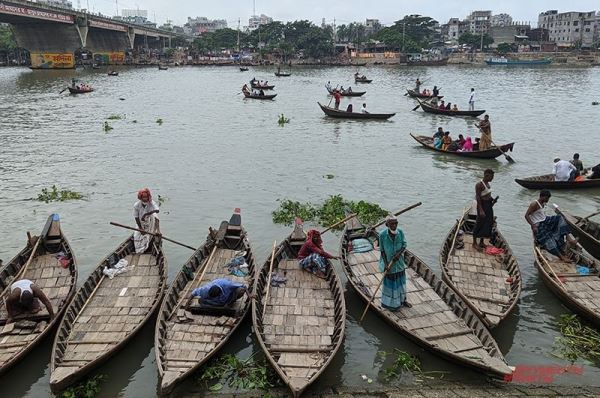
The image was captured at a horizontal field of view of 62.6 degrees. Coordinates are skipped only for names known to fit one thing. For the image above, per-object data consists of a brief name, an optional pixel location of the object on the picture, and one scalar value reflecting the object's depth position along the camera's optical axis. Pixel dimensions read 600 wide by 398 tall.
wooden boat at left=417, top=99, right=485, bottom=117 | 33.97
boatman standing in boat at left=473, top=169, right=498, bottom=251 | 10.93
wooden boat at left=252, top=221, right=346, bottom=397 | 7.33
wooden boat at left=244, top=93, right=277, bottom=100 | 43.47
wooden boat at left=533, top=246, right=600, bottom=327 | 8.96
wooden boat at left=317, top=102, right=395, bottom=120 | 32.09
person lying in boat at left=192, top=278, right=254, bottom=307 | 8.65
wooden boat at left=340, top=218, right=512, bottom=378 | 7.44
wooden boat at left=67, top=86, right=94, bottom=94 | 47.53
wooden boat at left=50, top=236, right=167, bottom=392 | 7.38
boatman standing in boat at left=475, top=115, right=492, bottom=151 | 21.05
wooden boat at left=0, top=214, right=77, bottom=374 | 7.89
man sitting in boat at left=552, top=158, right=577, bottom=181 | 16.78
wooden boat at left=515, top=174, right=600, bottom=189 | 16.86
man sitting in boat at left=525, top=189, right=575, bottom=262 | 10.78
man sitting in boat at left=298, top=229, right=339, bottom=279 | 10.24
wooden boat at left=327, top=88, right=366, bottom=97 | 46.25
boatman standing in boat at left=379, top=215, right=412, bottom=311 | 8.35
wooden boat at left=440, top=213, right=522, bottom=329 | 8.87
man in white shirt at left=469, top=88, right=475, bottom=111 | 34.47
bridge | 71.81
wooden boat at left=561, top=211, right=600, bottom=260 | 11.47
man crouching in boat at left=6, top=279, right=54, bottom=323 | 8.34
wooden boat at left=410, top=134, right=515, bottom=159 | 21.18
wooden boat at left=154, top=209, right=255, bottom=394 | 7.38
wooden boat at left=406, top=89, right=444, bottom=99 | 42.34
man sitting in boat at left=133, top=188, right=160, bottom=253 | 11.32
